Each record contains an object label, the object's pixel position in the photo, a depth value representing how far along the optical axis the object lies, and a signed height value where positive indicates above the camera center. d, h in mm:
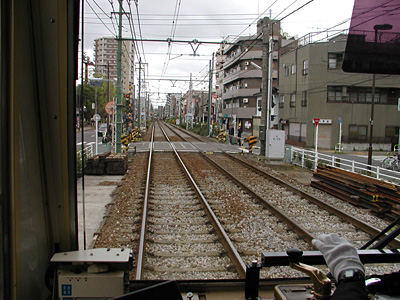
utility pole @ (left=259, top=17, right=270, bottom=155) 17750 +1962
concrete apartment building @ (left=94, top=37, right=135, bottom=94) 100969 +20511
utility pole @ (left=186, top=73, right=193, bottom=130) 48688 +1299
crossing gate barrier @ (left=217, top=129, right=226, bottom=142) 32078 -1178
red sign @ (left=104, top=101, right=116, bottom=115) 16064 +673
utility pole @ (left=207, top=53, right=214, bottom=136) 33969 +4142
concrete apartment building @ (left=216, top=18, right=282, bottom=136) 51594 +6352
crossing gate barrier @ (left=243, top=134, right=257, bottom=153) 21344 -1017
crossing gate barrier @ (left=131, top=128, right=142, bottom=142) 30494 -1201
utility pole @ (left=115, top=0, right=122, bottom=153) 15742 +860
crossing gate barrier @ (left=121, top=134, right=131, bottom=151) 18641 -991
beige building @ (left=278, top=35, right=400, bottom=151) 30219 +1156
